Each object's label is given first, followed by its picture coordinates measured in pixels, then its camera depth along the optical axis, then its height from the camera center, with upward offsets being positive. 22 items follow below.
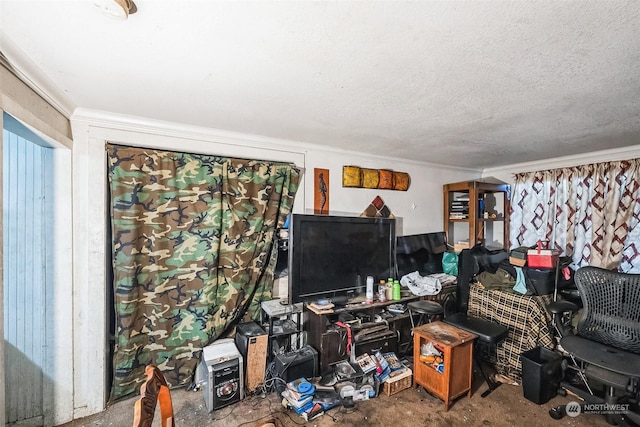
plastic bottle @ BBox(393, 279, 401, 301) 2.71 -0.77
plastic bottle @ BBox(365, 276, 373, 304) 2.61 -0.74
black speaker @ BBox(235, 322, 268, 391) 2.19 -1.13
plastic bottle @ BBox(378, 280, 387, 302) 2.65 -0.77
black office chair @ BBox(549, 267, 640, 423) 1.78 -0.97
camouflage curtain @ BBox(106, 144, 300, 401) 2.05 -0.29
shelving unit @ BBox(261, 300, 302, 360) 2.31 -0.97
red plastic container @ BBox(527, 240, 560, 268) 2.51 -0.43
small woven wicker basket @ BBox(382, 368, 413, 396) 2.22 -1.40
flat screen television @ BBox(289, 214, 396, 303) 2.41 -0.38
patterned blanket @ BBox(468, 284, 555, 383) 2.36 -1.02
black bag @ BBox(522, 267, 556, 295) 2.46 -0.63
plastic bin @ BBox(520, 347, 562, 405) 2.10 -1.29
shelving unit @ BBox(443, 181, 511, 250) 3.53 +0.00
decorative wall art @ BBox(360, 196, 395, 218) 3.24 +0.06
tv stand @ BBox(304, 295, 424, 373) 2.30 -1.03
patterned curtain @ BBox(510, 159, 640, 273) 2.76 -0.01
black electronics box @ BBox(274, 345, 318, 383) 2.15 -1.21
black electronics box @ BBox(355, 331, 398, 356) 2.43 -1.20
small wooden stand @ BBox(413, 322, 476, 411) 2.04 -1.19
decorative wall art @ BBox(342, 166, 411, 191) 3.05 +0.43
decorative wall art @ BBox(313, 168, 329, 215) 2.88 +0.26
